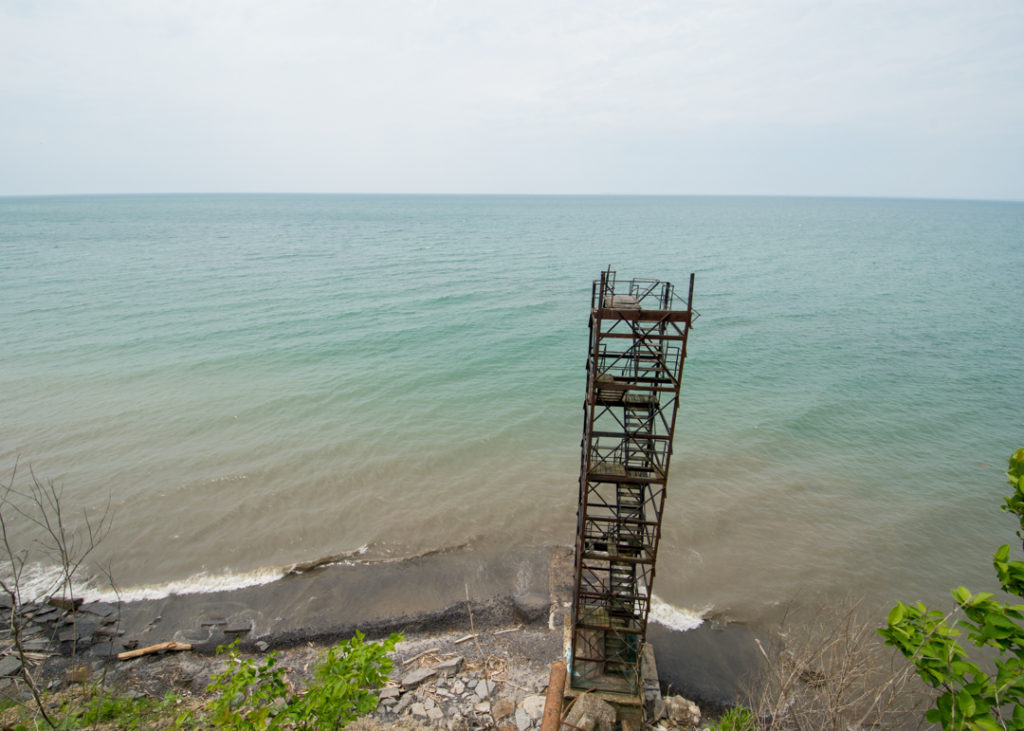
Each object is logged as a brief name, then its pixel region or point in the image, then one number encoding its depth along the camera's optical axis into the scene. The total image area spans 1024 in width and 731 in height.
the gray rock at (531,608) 19.66
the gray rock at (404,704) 15.34
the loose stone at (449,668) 16.67
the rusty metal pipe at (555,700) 11.65
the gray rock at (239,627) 19.06
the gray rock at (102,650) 17.92
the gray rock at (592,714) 13.62
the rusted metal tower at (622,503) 14.27
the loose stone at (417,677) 16.19
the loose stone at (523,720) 14.94
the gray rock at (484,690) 15.84
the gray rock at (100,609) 19.42
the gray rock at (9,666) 16.11
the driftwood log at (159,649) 17.62
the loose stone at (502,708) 15.29
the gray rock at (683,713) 15.50
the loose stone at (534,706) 15.28
